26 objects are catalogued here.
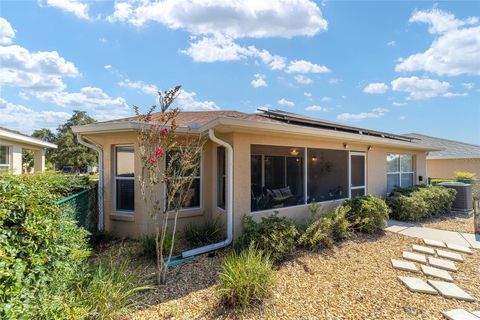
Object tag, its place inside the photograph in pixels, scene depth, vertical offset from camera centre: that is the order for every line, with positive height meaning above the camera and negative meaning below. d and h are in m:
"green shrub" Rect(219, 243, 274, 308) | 3.80 -1.84
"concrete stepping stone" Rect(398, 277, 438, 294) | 4.35 -2.20
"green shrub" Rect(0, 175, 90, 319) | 2.18 -0.92
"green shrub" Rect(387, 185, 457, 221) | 9.30 -1.56
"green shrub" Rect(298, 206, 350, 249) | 6.14 -1.75
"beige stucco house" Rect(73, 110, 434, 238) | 6.32 -0.19
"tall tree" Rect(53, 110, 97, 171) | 38.94 +1.95
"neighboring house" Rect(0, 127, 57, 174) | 12.31 +0.99
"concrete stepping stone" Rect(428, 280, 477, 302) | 4.15 -2.22
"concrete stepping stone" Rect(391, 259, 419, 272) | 5.21 -2.19
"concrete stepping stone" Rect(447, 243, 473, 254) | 6.36 -2.23
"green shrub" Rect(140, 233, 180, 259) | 5.70 -1.89
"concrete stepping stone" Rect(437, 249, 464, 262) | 5.85 -2.22
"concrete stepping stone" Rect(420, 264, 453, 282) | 4.88 -2.22
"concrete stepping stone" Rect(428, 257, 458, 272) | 5.34 -2.22
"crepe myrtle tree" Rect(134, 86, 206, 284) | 4.32 +0.22
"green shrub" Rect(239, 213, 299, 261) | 5.38 -1.61
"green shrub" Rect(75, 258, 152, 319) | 3.23 -1.78
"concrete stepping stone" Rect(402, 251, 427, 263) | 5.68 -2.19
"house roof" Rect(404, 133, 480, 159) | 19.25 +1.01
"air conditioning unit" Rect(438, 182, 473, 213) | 11.55 -1.69
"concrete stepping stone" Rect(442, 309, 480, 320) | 3.58 -2.21
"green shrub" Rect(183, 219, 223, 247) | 6.59 -1.86
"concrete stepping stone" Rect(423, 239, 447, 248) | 6.70 -2.19
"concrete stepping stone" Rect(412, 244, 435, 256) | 6.18 -2.18
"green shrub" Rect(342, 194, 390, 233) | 7.46 -1.57
